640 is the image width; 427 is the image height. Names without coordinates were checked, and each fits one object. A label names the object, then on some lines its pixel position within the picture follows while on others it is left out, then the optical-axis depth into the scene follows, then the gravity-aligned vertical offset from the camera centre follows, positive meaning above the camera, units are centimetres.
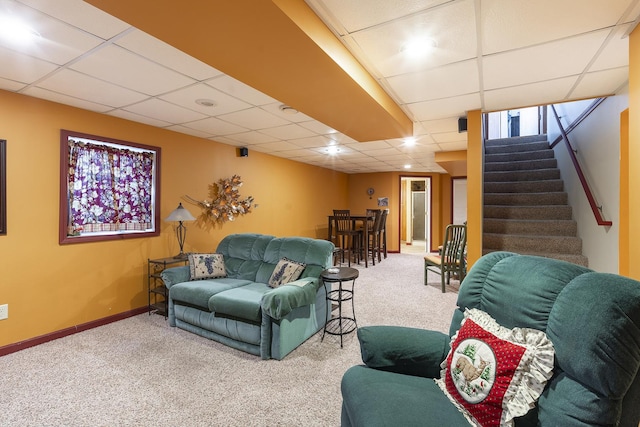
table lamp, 353 -4
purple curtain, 309 +27
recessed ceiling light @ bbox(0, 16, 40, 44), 164 +105
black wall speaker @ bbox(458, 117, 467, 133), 332 +102
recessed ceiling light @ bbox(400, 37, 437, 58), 183 +108
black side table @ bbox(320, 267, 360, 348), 277 -86
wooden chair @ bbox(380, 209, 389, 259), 684 -49
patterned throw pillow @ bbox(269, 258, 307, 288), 306 -61
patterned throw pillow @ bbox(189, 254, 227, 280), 339 -62
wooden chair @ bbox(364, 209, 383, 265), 652 -29
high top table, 622 -35
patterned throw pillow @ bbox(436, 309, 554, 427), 110 -63
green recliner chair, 94 -52
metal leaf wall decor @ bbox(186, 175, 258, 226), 437 +16
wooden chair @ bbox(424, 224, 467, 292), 433 -56
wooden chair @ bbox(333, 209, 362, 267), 635 -36
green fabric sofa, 252 -78
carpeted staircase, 362 +15
